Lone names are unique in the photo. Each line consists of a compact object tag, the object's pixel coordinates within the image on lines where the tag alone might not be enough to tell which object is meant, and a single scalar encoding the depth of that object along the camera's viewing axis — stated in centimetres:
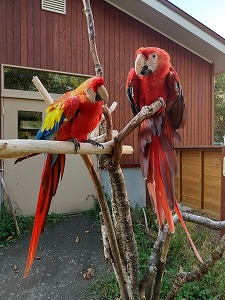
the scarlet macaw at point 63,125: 100
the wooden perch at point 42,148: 77
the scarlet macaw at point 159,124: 91
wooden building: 339
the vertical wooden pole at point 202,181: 321
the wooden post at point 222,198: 271
